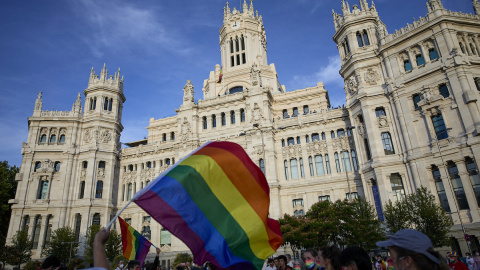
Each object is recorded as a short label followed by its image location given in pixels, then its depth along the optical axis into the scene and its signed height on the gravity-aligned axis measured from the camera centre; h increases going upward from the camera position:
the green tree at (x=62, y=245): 37.84 -0.84
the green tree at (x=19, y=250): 34.97 -1.10
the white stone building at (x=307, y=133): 30.78 +11.76
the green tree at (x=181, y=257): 34.73 -3.08
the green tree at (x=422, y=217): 24.89 -0.13
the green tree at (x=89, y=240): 38.35 -0.57
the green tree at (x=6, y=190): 46.91 +7.73
